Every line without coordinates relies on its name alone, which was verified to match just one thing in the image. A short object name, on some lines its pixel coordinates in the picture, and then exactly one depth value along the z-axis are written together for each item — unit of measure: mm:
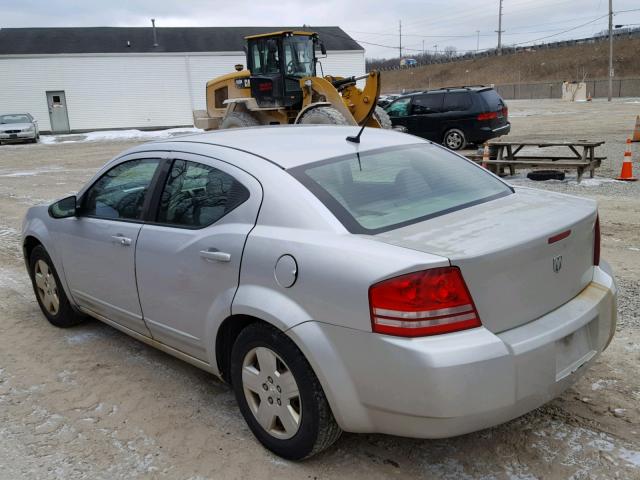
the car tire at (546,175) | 10859
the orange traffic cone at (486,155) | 12067
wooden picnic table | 10725
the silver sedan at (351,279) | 2420
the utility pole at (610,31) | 48300
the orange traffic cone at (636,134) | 16312
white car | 29094
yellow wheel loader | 13930
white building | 37188
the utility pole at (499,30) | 90156
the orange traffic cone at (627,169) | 10680
